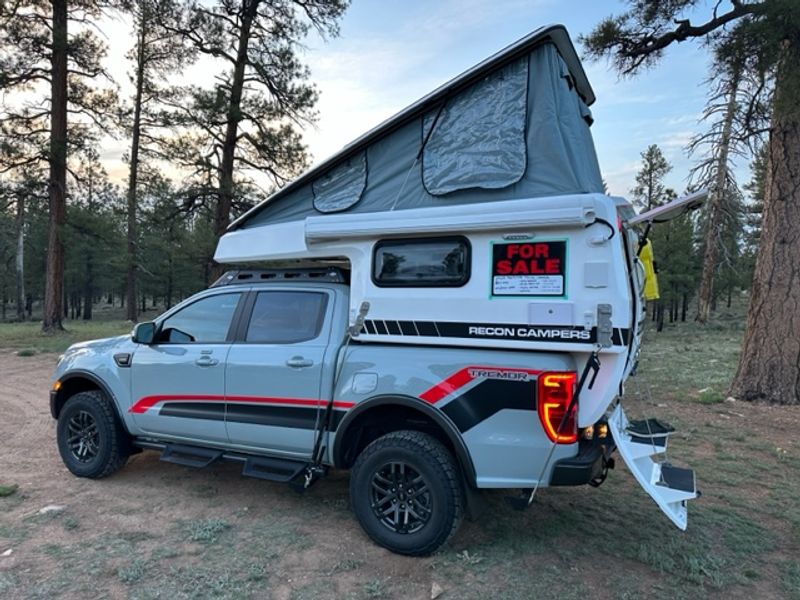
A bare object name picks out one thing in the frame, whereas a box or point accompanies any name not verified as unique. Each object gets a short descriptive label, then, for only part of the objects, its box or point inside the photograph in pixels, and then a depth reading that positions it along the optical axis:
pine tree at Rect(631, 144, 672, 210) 32.31
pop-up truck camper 3.30
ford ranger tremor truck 3.32
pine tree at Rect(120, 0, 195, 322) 15.59
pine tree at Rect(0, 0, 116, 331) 15.55
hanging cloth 4.04
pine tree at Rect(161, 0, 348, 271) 15.51
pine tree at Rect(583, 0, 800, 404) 7.14
